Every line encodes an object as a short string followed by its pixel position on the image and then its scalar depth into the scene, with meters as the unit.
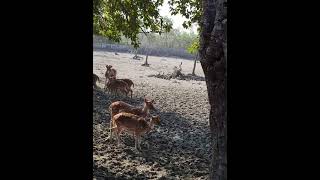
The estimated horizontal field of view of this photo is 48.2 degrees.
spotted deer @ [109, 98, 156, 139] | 10.22
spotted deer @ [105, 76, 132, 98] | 15.26
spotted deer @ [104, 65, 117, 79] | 17.91
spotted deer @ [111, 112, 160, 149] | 8.48
